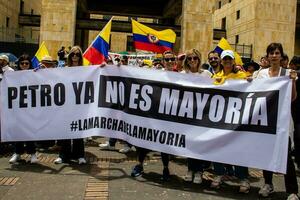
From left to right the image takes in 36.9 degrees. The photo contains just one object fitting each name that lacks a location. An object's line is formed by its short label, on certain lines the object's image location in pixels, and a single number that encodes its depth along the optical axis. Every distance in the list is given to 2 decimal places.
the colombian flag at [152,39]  13.20
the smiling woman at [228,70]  6.45
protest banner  6.05
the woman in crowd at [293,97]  5.91
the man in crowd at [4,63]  8.43
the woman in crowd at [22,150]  7.75
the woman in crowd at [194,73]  6.77
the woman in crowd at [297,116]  6.23
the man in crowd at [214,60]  7.74
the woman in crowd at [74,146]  7.75
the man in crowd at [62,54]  12.97
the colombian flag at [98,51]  9.31
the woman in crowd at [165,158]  6.88
